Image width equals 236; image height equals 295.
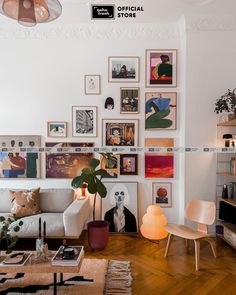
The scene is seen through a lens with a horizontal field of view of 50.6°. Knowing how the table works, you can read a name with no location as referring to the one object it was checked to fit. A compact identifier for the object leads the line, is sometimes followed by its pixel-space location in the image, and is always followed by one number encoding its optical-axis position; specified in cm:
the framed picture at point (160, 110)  435
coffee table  229
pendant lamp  200
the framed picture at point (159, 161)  438
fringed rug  258
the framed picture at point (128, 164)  439
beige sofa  346
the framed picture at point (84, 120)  439
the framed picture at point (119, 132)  439
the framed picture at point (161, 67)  434
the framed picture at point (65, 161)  441
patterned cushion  379
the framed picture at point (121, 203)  434
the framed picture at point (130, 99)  437
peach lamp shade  373
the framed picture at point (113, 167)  441
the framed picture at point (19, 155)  441
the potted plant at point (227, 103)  377
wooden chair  321
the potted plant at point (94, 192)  360
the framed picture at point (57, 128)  440
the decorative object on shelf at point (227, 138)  402
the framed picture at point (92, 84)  437
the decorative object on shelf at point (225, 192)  400
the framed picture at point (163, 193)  439
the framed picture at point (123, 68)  437
